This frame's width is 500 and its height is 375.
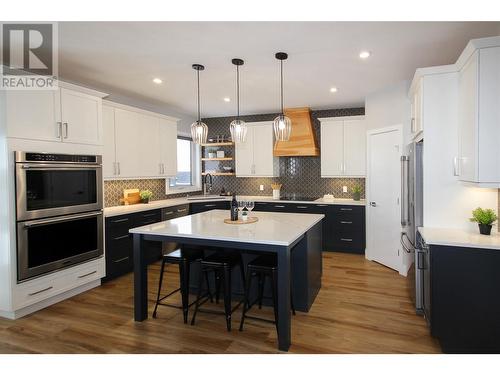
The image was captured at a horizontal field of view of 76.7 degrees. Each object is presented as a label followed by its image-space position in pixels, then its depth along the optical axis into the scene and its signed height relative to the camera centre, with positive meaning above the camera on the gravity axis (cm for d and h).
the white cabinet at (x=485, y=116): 233 +50
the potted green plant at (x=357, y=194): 549 -19
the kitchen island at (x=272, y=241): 242 -48
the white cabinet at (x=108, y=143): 426 +57
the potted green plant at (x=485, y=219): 259 -31
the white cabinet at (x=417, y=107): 300 +79
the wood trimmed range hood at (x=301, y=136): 571 +86
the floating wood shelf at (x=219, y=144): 632 +82
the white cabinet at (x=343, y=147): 544 +64
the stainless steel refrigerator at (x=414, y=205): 295 -22
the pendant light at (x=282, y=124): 320 +60
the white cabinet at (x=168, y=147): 541 +66
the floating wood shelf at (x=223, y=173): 648 +23
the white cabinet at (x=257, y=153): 608 +60
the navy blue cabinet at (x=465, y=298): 228 -86
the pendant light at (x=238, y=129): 331 +57
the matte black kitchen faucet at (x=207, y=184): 688 +1
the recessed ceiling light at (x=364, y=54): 316 +131
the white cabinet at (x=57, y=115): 295 +74
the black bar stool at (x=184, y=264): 294 -74
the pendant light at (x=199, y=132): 334 +56
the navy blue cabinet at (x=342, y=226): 519 -72
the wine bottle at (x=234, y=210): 324 -27
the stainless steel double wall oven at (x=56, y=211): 296 -26
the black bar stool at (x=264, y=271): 266 -74
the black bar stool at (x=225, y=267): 277 -74
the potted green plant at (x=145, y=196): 504 -18
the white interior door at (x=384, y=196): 438 -19
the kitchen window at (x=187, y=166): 648 +38
